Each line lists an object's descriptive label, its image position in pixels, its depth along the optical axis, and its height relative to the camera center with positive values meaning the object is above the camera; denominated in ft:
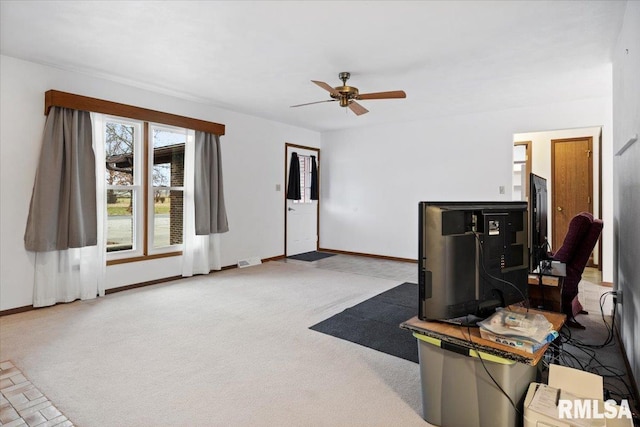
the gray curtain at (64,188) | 11.60 +0.78
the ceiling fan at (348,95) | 12.08 +4.09
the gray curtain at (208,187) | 16.21 +1.13
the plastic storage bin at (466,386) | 5.17 -2.64
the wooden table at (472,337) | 4.79 -1.83
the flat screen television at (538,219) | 8.16 -0.15
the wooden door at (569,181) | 19.56 +1.80
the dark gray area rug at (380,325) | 9.08 -3.30
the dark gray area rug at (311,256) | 21.21 -2.71
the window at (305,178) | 23.13 +2.22
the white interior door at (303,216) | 22.21 -0.24
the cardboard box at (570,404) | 4.67 -2.64
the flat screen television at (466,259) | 5.22 -0.71
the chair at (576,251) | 10.11 -1.10
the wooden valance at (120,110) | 11.83 +3.85
